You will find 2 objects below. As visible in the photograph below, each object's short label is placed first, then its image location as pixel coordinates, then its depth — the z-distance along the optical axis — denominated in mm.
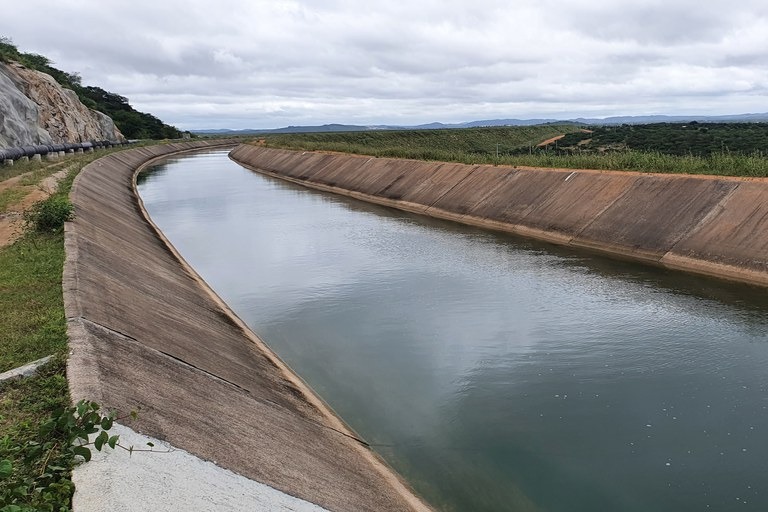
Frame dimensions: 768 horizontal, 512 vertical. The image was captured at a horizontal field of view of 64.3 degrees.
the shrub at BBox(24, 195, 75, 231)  15297
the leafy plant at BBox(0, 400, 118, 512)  4398
